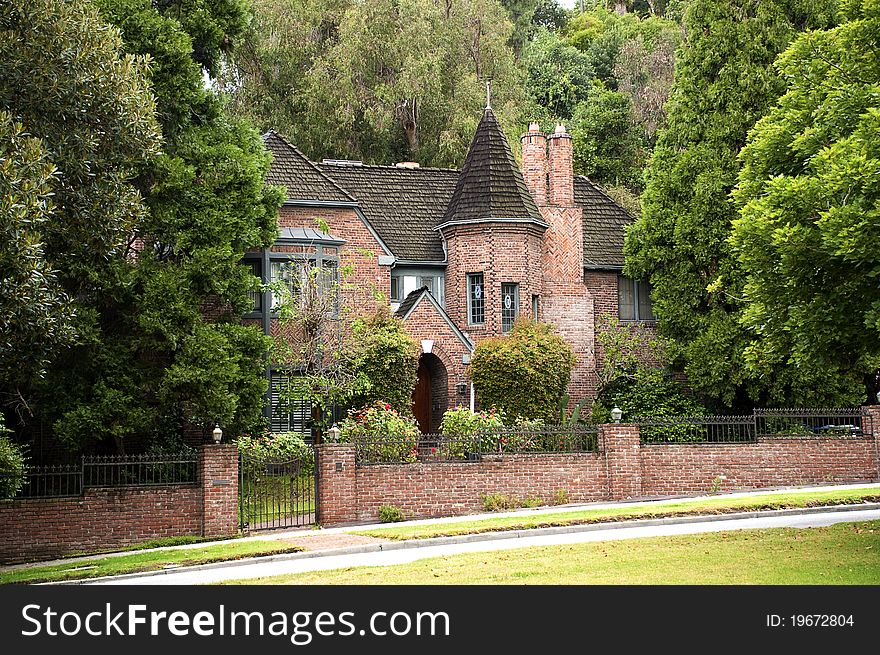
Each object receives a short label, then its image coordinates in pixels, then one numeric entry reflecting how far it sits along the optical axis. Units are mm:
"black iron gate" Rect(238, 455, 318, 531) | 23391
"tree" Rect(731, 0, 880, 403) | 16000
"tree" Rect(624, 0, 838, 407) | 33562
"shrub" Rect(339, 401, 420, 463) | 24734
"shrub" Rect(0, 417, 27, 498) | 19047
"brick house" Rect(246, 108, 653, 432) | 32969
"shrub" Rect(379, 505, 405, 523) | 23891
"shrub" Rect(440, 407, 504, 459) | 25672
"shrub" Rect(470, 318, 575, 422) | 31609
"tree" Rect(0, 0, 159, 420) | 16844
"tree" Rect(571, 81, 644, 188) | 52312
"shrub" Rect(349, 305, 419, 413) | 30469
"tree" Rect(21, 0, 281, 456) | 24297
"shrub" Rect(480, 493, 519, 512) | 25078
